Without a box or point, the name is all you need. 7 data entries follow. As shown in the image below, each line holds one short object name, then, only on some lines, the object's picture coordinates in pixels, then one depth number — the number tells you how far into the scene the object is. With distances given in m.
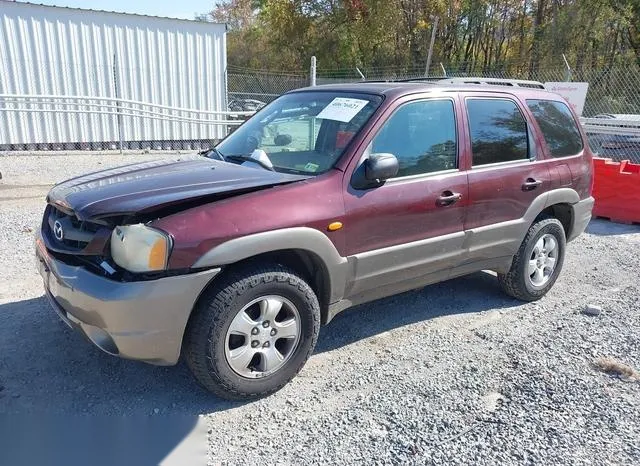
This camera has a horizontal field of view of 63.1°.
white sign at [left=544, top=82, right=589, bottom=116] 9.92
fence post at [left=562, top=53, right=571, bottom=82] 10.38
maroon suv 2.71
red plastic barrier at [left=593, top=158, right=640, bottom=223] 7.41
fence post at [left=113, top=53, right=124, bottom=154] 12.25
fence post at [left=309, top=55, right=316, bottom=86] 10.61
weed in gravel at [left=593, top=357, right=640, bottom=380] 3.44
